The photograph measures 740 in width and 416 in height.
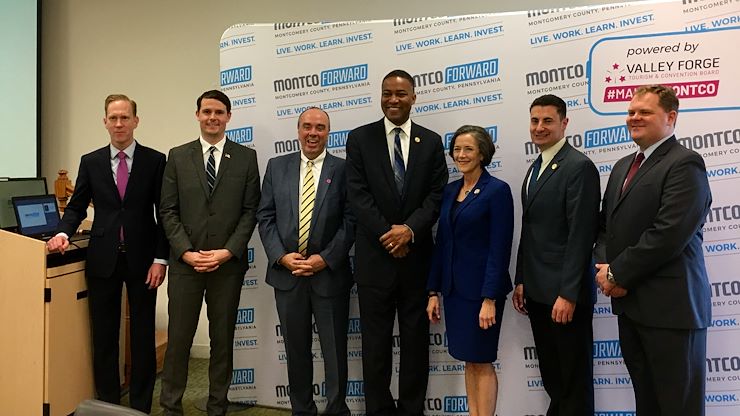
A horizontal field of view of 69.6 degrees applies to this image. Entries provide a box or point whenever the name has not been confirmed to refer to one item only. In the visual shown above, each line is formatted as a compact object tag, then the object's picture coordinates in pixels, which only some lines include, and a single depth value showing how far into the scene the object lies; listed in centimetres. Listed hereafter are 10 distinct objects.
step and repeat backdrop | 287
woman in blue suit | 263
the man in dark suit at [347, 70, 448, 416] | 284
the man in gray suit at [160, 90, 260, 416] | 298
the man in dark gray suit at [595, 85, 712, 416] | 212
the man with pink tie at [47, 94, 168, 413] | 296
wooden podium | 275
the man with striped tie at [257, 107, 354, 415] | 296
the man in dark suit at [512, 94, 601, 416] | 245
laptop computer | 298
